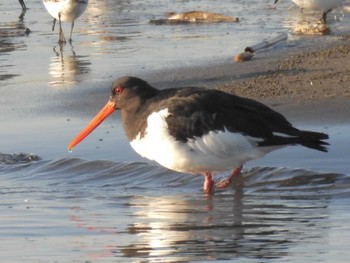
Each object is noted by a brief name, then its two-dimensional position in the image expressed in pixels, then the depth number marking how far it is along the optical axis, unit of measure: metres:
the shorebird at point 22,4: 19.34
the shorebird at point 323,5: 16.08
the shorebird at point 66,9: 16.81
